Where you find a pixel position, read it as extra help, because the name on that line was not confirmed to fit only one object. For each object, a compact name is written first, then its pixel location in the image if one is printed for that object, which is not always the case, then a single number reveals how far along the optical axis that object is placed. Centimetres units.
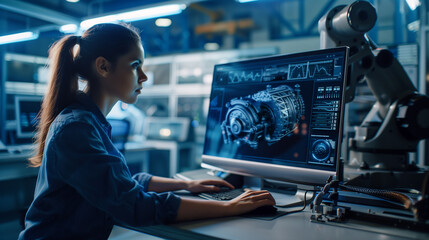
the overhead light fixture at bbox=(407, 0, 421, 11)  216
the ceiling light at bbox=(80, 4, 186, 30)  285
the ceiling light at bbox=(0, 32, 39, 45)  262
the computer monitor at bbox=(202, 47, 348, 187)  86
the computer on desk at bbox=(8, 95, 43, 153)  248
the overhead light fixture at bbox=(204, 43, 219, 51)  870
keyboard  95
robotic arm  107
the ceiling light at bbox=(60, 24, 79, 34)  328
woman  68
